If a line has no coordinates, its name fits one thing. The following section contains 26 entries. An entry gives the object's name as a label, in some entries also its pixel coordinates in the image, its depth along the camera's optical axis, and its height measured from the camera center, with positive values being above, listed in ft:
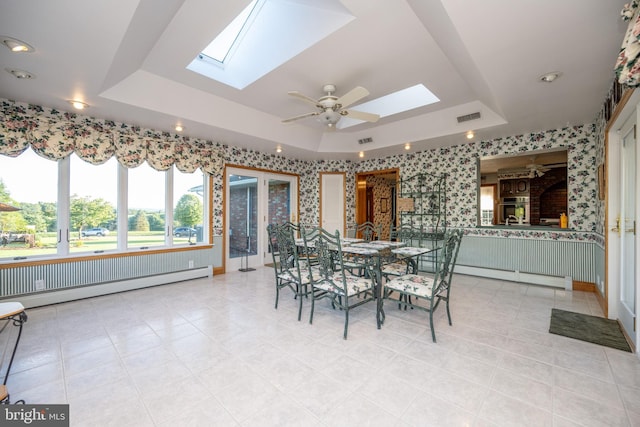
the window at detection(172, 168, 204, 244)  15.60 +0.46
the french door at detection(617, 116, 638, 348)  8.57 -0.34
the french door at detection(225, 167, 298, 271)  18.06 +0.26
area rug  8.01 -3.77
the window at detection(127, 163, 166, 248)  14.05 +0.42
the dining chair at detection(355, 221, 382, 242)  14.36 -0.79
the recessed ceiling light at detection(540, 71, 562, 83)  8.20 +4.32
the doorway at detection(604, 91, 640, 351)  8.43 -0.16
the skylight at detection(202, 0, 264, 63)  10.64 +7.33
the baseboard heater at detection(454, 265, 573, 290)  13.82 -3.45
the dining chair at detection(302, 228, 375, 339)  8.65 -2.31
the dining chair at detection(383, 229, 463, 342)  8.09 -2.30
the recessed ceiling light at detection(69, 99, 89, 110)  10.62 +4.49
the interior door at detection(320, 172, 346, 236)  21.45 +1.17
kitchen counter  14.19 -0.73
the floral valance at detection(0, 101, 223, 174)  10.57 +3.46
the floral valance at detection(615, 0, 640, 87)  4.34 +2.70
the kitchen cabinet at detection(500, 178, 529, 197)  25.75 +2.67
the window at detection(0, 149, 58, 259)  10.86 +0.41
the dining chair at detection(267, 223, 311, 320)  9.80 -1.63
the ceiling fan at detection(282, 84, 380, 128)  9.00 +4.03
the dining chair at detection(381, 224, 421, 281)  16.76 -1.33
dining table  9.28 -1.48
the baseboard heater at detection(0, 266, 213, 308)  11.03 -3.46
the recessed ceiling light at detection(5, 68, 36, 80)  8.21 +4.44
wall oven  25.85 +0.63
